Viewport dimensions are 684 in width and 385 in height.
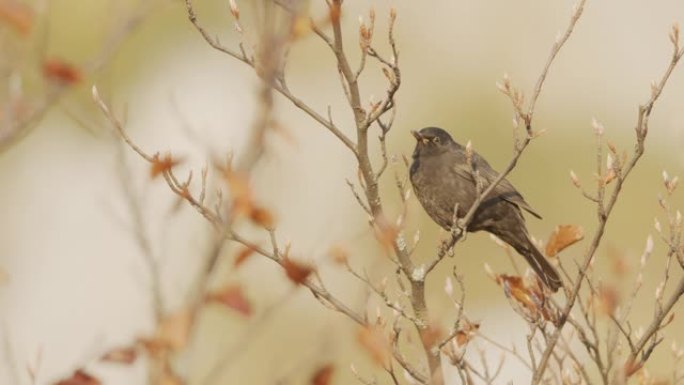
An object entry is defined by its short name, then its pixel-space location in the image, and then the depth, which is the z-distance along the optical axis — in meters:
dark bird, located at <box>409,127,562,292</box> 17.23
